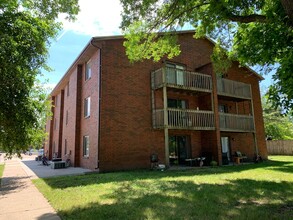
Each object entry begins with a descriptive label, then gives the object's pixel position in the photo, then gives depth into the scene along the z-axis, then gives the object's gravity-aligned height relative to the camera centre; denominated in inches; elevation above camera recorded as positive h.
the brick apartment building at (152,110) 604.1 +102.7
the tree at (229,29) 265.4 +192.8
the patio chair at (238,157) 749.3 -32.7
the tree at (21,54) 286.0 +118.8
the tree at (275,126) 1526.8 +119.1
